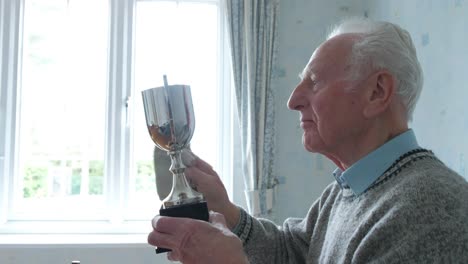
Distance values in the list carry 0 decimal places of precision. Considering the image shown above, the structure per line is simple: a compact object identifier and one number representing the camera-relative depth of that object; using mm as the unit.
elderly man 714
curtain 2146
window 2279
